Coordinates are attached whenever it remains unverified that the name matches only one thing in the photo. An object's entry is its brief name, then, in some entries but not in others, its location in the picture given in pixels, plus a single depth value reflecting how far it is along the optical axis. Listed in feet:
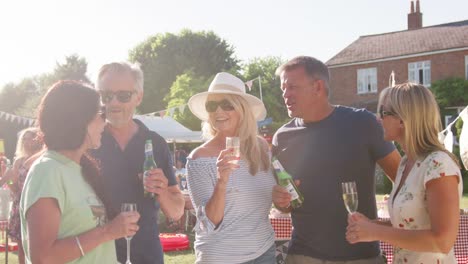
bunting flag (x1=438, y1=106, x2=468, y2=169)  18.67
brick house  97.45
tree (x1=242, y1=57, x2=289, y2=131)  130.82
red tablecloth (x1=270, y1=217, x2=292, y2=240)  19.54
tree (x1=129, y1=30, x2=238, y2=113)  153.17
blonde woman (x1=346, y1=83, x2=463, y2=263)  8.74
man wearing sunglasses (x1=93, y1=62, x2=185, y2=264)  10.83
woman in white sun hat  10.68
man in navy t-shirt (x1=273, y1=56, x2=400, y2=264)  11.48
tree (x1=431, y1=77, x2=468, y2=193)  89.15
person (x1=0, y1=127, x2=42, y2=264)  20.27
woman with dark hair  7.41
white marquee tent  53.62
